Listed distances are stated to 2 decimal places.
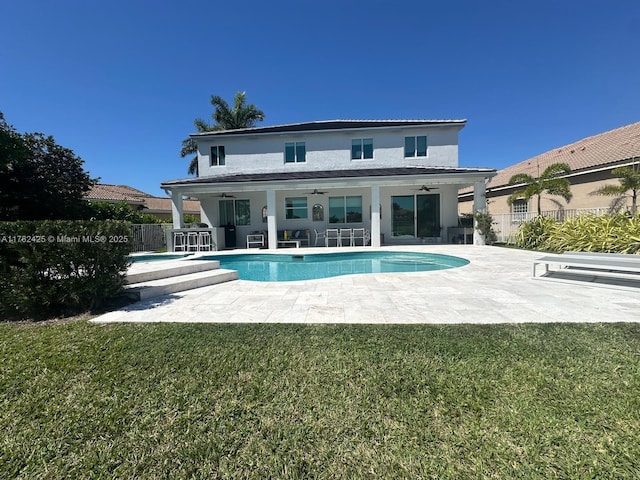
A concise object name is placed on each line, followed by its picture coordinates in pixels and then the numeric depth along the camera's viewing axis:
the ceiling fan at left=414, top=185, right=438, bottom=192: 14.68
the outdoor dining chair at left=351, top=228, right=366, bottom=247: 14.32
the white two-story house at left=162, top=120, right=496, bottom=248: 15.20
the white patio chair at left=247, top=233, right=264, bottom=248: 14.48
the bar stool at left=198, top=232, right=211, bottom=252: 13.68
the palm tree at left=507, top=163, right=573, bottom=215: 12.72
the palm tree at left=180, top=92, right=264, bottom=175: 24.69
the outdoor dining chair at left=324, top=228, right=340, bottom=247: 14.38
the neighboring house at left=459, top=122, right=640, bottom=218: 12.93
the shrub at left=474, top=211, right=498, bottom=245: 12.58
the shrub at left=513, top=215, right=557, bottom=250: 11.32
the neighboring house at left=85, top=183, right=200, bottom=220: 25.45
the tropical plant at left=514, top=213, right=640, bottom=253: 7.88
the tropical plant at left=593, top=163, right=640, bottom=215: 10.69
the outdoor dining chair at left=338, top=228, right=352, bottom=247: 14.49
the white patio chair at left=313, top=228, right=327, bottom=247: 15.30
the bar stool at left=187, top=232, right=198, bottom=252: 13.50
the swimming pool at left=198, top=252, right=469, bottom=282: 8.54
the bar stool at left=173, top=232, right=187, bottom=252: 13.37
